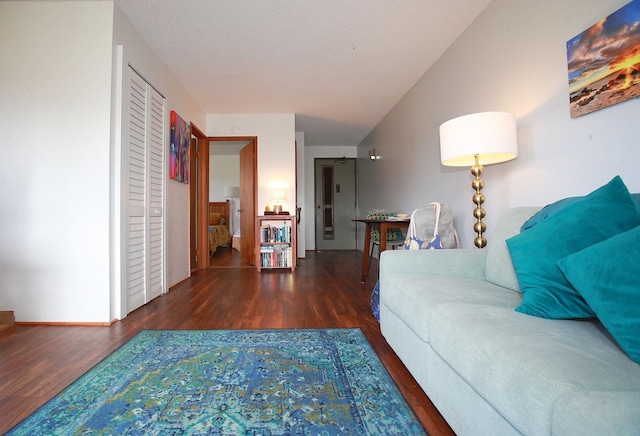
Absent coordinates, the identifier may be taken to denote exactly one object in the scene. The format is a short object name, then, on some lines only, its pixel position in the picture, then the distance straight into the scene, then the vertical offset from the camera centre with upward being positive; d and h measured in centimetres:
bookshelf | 425 -32
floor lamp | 171 +52
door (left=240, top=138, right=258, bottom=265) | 462 +40
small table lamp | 436 +37
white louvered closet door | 241 +26
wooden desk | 298 -10
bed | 570 -1
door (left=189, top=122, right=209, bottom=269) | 428 +36
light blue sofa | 56 -33
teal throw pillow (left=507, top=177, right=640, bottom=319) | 93 -7
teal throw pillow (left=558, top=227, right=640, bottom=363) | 68 -16
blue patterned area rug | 106 -73
